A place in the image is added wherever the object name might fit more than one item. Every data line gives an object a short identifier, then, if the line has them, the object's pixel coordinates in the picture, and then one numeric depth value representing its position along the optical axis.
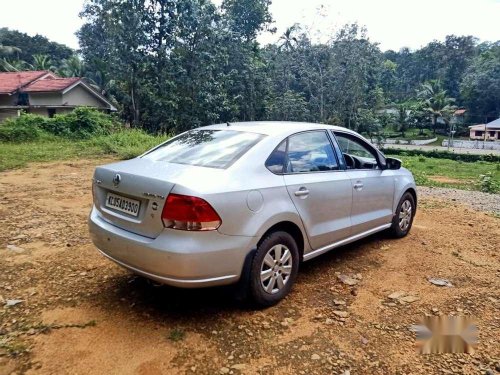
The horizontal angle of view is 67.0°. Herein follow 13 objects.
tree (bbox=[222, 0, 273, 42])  34.88
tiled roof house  25.38
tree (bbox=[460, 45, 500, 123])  52.53
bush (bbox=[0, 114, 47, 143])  14.80
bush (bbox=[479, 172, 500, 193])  12.01
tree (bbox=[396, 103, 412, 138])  53.16
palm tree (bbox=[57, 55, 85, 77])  36.47
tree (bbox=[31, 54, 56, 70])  38.19
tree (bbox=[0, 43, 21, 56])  40.53
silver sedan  2.55
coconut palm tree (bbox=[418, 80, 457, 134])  51.44
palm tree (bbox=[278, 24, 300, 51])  29.44
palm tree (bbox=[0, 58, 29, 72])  34.31
